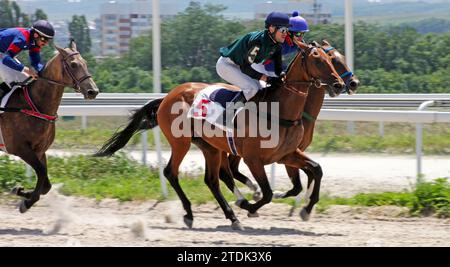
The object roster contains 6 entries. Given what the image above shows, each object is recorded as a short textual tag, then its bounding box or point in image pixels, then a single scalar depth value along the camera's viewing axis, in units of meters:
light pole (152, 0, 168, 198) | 20.44
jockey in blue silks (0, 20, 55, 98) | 16.80
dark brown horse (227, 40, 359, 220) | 16.48
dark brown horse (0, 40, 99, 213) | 16.62
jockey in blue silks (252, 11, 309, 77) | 17.14
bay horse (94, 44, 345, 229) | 16.16
